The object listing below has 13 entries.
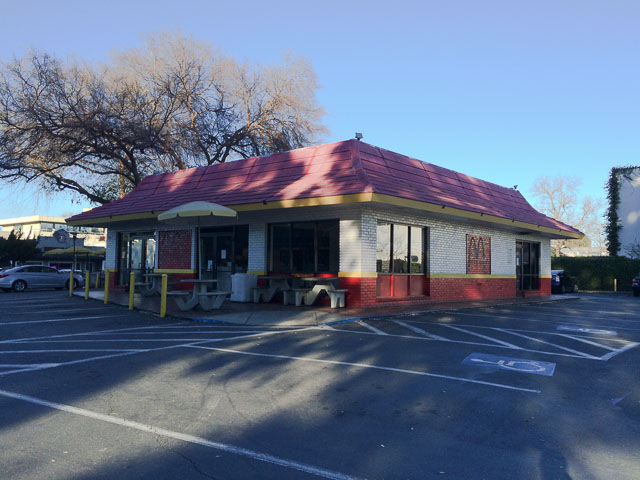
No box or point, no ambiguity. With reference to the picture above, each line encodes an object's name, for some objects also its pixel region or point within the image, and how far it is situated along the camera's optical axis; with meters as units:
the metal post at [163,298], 13.48
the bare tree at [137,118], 25.20
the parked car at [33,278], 26.92
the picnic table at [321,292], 15.09
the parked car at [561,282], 31.66
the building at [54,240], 48.86
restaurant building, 15.38
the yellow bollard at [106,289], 17.33
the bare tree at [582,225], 63.69
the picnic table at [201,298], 13.92
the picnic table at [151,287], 18.57
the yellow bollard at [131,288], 15.07
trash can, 16.92
